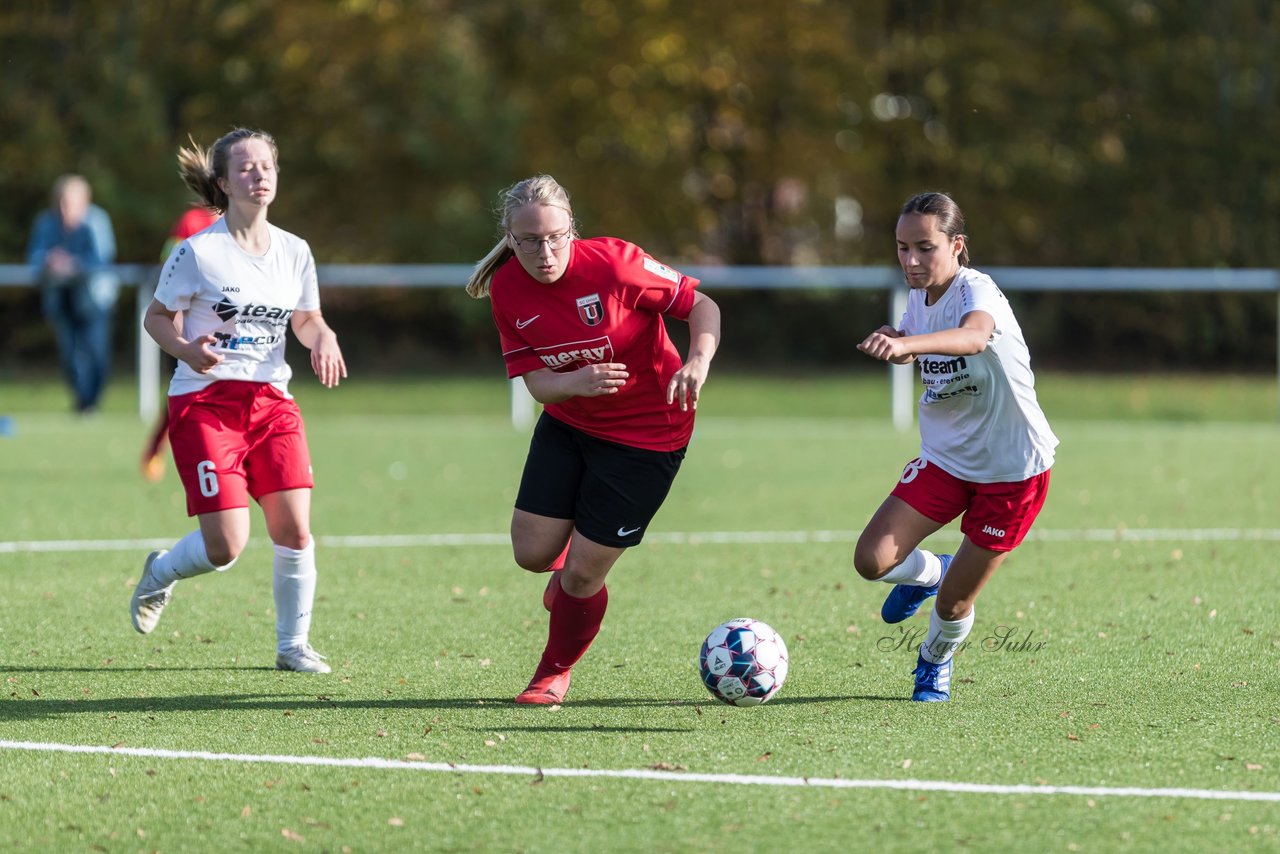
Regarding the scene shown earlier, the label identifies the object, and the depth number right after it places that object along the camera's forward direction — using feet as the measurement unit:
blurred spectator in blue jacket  111.04
